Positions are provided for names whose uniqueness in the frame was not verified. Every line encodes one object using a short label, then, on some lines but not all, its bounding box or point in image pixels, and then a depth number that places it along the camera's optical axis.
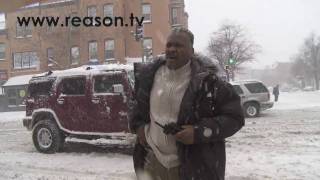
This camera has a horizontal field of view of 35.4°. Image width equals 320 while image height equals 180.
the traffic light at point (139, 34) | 22.96
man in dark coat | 3.23
